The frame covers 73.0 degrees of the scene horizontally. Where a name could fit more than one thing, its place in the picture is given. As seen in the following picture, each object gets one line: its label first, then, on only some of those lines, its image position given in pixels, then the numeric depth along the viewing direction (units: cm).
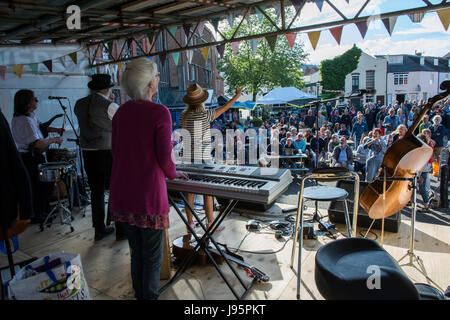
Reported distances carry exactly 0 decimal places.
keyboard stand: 232
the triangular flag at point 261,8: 456
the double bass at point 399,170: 245
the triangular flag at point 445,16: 369
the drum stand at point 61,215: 413
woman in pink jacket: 175
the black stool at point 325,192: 222
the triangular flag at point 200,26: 535
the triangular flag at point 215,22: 518
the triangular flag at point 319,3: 407
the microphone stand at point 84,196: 521
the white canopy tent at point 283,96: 1371
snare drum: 383
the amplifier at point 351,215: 362
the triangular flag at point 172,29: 553
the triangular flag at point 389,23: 415
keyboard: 198
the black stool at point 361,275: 124
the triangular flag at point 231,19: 488
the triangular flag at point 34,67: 604
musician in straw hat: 339
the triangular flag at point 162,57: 632
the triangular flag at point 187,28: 539
